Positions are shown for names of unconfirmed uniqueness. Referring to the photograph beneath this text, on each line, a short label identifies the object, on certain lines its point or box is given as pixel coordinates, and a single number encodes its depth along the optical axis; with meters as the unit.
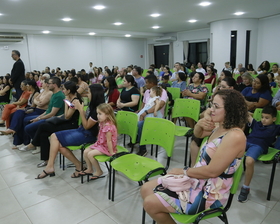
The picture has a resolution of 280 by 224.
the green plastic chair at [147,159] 2.01
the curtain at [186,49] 13.59
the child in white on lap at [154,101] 3.41
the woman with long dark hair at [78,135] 2.79
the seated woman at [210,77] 6.29
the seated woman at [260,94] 3.20
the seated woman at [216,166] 1.33
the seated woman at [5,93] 5.94
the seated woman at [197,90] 4.03
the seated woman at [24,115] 3.87
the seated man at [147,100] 3.38
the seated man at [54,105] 3.42
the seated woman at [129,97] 3.80
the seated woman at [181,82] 4.98
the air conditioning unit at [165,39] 13.59
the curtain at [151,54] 16.30
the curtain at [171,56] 14.48
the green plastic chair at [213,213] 1.39
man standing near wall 5.20
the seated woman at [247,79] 3.66
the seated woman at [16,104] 4.41
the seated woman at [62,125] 3.07
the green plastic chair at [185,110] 3.15
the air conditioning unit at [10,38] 10.49
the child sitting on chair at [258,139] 2.25
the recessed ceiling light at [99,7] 6.42
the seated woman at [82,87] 4.86
